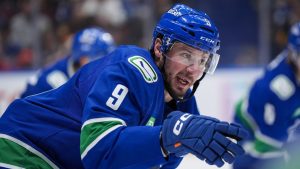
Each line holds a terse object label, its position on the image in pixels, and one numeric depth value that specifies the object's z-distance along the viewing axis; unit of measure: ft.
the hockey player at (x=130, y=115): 13.74
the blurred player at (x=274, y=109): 28.10
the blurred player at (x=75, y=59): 30.65
